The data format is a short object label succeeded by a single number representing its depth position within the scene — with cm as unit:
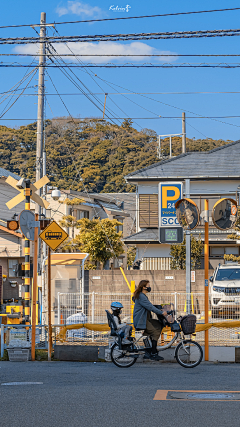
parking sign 2553
